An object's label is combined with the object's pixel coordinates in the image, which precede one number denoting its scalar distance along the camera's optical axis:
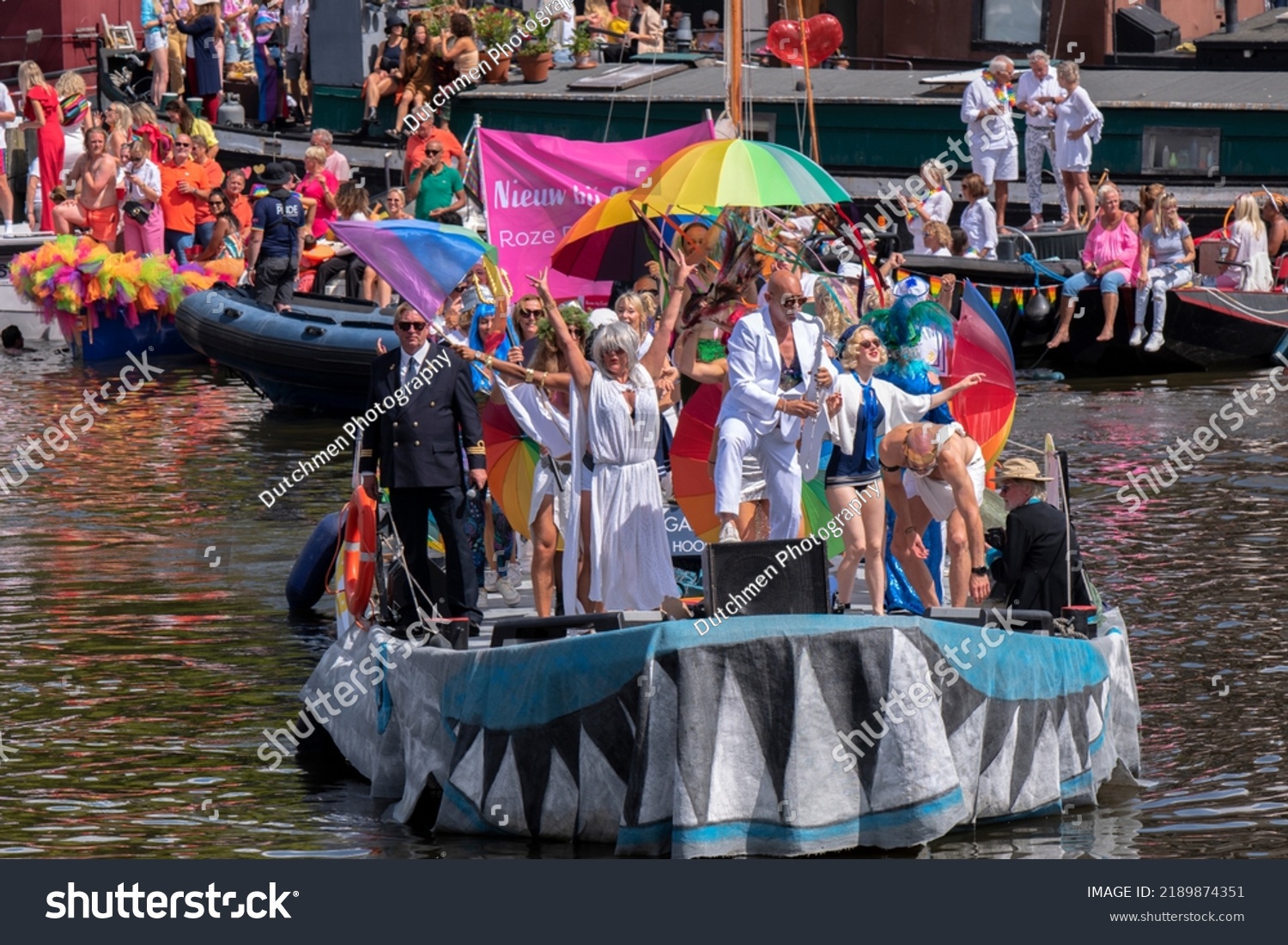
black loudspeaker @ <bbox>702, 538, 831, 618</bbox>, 8.87
